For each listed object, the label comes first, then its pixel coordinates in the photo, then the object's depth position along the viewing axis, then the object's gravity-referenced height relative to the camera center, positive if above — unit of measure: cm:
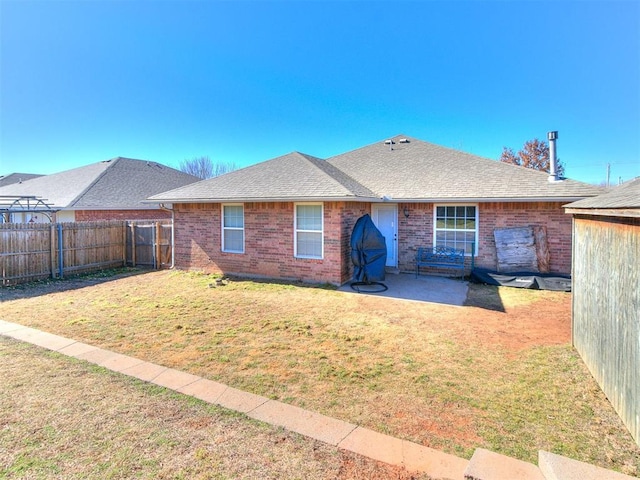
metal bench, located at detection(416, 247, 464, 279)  1152 -104
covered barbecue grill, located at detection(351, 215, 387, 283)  1041 -75
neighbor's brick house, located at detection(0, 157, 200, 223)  1703 +217
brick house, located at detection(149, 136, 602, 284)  1062 +51
